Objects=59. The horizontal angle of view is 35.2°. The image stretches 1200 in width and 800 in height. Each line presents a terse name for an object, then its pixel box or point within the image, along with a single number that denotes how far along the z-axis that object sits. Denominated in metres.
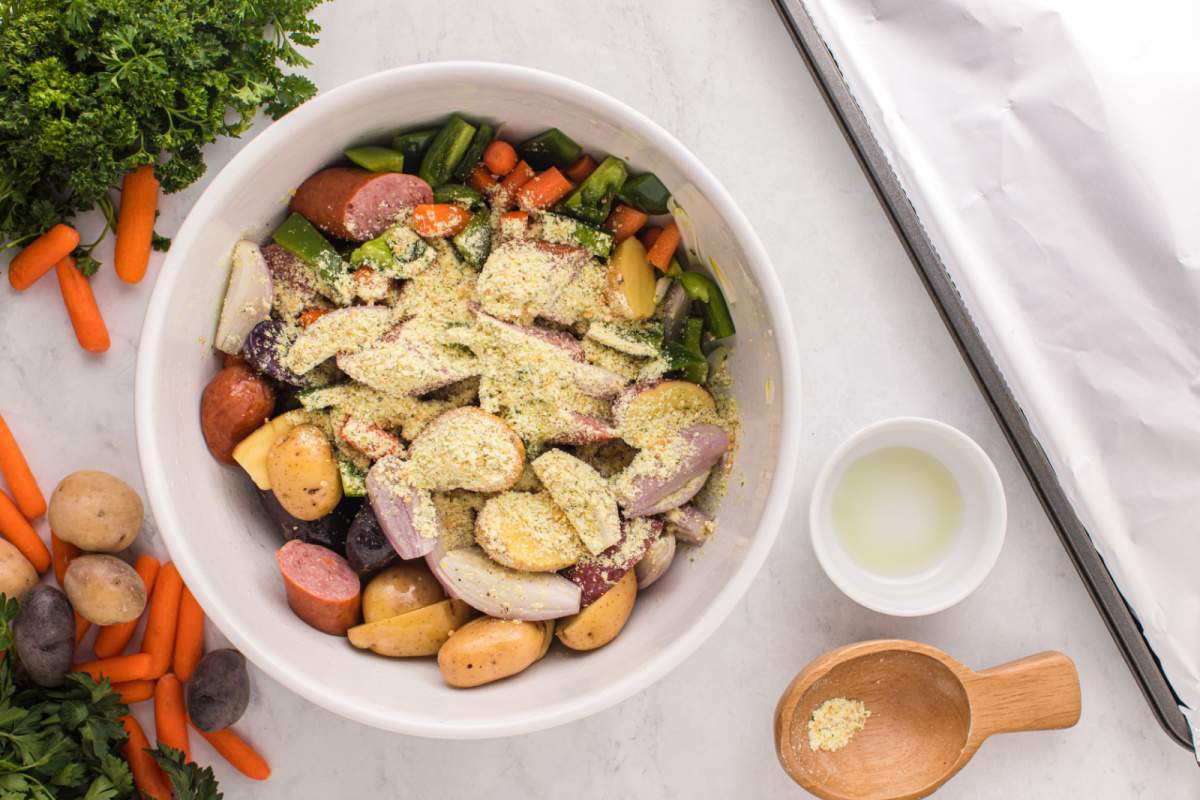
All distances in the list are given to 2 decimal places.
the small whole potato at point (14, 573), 0.92
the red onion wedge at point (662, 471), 0.85
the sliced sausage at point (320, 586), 0.86
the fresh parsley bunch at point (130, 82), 0.86
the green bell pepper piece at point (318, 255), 0.86
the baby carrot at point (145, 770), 0.95
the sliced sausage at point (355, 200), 0.86
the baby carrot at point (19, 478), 0.94
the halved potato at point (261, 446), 0.86
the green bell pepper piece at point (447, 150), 0.87
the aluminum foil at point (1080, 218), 0.95
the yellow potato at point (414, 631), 0.86
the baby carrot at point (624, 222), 0.88
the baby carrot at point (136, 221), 0.93
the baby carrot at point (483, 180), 0.88
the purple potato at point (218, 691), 0.93
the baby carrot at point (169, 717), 0.95
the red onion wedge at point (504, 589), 0.85
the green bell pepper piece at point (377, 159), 0.86
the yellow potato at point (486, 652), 0.85
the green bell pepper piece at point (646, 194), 0.87
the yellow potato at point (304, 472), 0.85
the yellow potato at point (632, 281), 0.87
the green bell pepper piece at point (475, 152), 0.87
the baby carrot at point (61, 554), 0.95
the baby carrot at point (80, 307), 0.94
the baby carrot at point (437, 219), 0.87
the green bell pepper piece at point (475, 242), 0.87
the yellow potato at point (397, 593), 0.87
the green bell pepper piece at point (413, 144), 0.87
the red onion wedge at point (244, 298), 0.85
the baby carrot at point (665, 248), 0.88
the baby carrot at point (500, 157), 0.88
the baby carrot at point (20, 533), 0.94
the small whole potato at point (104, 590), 0.92
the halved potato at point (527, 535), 0.85
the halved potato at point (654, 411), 0.86
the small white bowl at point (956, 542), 0.94
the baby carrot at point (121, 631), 0.95
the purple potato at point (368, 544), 0.86
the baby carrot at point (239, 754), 0.95
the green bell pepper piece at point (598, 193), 0.87
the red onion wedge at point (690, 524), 0.87
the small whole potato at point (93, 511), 0.92
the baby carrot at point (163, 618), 0.95
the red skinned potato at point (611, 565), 0.86
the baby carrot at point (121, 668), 0.95
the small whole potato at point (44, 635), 0.92
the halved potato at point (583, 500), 0.85
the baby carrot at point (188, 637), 0.95
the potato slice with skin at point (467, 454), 0.84
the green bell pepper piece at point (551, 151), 0.87
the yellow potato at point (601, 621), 0.86
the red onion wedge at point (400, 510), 0.85
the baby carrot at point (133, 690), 0.96
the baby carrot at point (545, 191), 0.87
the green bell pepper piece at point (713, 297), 0.88
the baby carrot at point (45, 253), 0.93
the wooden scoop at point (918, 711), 0.95
